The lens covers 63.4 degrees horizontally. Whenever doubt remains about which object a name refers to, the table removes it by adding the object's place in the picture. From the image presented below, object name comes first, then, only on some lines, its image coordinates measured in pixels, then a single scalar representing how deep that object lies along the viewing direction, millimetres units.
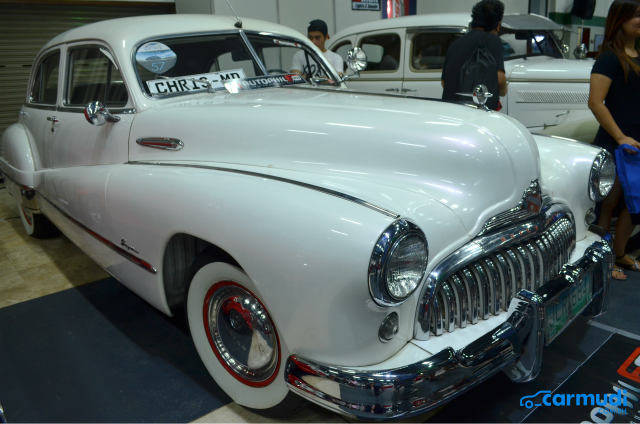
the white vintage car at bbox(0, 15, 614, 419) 1450
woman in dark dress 2734
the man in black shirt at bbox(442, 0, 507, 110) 3459
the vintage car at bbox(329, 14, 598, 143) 4871
